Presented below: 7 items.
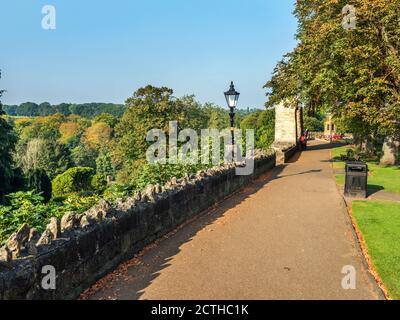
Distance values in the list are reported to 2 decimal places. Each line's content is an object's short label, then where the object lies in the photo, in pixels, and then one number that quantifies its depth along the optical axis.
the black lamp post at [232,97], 14.20
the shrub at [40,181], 34.12
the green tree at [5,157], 25.45
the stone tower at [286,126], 38.53
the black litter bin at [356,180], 13.62
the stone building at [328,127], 99.54
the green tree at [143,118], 38.66
